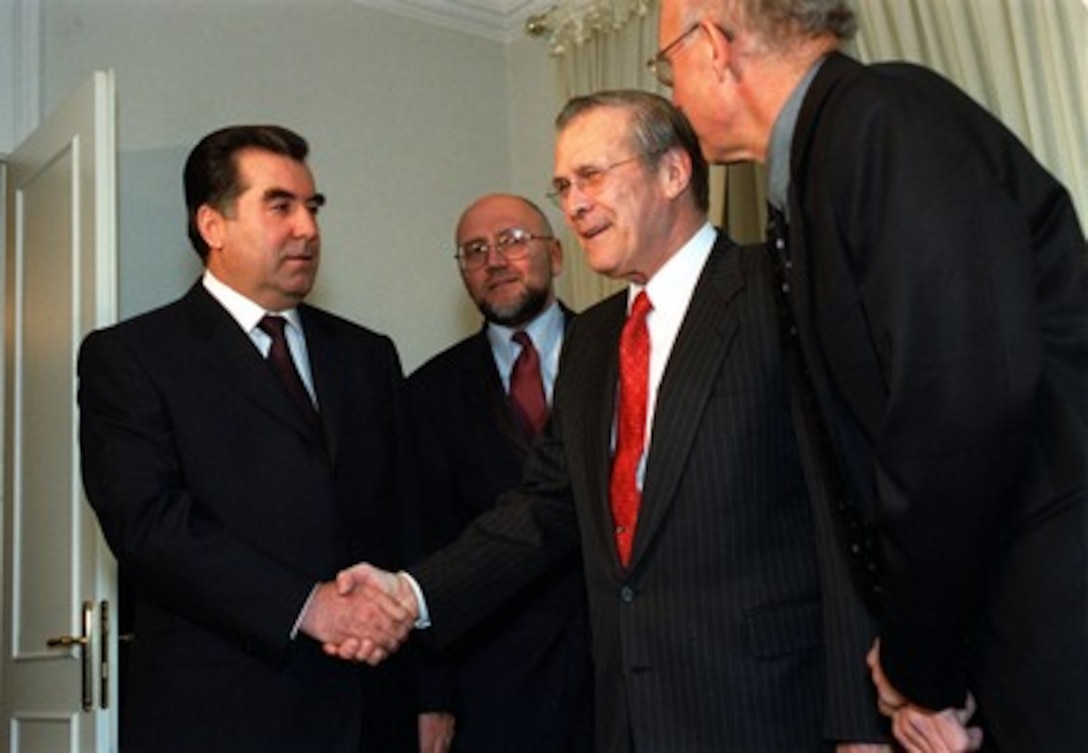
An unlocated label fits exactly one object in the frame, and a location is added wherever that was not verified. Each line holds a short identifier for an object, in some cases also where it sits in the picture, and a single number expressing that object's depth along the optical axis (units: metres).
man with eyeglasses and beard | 2.89
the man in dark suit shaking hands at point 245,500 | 2.34
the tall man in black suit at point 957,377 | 1.30
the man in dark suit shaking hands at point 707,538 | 1.86
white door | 2.97
